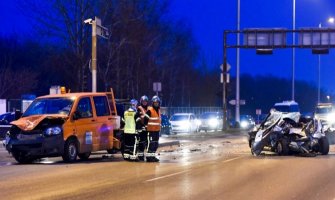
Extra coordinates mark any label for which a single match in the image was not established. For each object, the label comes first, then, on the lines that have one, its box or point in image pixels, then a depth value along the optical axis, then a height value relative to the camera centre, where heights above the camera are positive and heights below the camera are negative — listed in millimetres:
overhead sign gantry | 41688 +4940
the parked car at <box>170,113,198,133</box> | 42562 -1392
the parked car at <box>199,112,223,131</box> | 47906 -1427
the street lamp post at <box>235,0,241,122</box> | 47719 +3559
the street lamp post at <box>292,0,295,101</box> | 56034 +4510
